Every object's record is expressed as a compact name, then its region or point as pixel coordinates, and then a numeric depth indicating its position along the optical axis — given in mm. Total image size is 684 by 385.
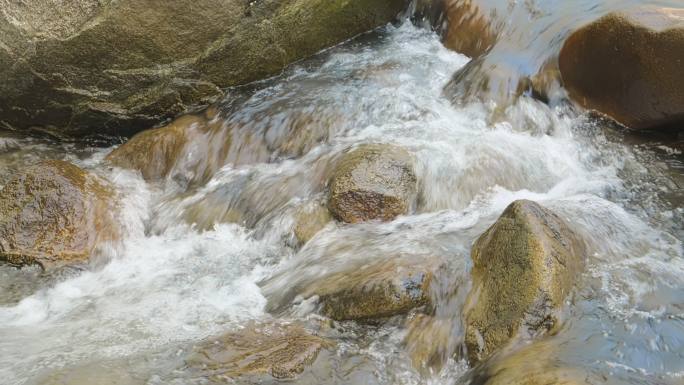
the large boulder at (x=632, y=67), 5184
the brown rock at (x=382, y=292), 3668
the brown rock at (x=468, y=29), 6707
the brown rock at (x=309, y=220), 4641
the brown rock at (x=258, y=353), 3254
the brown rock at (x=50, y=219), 4566
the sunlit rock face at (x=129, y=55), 5328
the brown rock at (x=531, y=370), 2867
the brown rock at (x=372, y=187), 4645
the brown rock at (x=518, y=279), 3385
